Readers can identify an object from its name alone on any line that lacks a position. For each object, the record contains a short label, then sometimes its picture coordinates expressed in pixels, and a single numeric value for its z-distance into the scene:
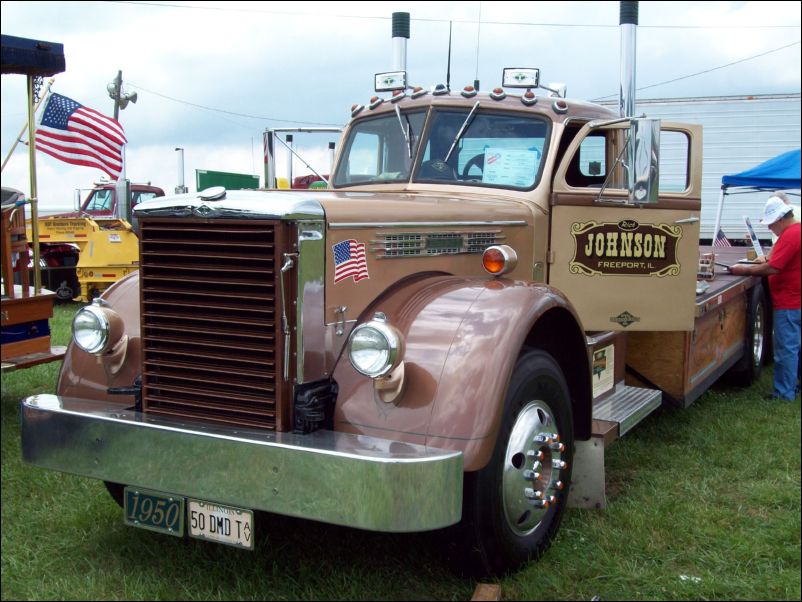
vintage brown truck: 2.98
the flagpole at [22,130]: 6.30
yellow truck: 13.34
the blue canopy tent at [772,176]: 11.87
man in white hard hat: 6.70
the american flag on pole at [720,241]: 12.20
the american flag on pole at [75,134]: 8.43
